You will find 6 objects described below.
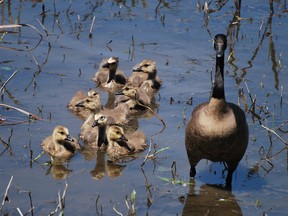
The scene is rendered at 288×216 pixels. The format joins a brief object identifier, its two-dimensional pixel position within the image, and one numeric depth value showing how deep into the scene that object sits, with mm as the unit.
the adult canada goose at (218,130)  17375
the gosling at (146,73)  24375
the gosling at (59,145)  19266
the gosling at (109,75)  24391
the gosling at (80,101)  22327
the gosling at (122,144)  19922
